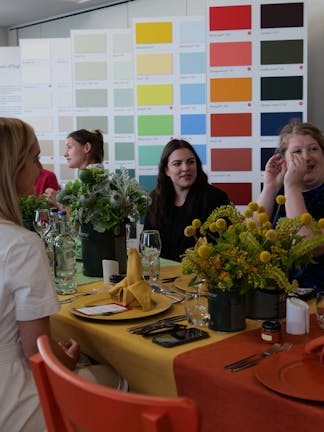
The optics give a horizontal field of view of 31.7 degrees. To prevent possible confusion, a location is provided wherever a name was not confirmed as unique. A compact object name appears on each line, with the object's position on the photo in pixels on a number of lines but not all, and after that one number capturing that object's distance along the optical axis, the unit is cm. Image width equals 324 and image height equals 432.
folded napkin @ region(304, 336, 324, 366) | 128
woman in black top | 314
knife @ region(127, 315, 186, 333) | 157
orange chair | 76
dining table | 113
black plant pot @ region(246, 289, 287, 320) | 163
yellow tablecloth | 140
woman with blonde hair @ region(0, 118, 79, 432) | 139
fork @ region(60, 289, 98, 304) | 192
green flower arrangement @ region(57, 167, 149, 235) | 221
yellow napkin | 175
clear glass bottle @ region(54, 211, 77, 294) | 211
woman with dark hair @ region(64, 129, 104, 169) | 435
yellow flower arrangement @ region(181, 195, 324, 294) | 146
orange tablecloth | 110
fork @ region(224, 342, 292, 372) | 128
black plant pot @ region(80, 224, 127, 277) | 226
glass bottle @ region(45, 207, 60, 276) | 228
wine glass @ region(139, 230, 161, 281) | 213
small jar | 144
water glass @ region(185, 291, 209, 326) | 162
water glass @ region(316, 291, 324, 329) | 154
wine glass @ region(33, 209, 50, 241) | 253
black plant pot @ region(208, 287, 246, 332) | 151
